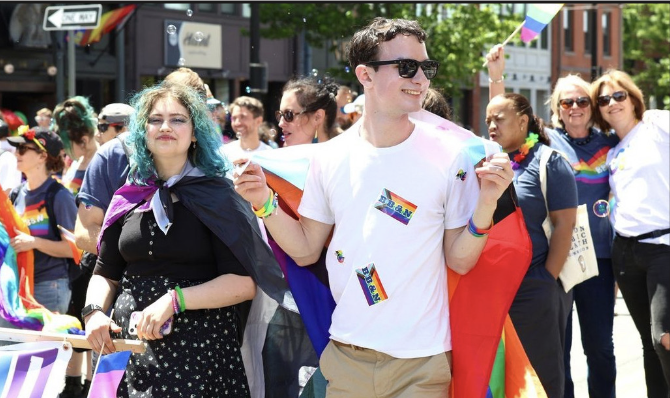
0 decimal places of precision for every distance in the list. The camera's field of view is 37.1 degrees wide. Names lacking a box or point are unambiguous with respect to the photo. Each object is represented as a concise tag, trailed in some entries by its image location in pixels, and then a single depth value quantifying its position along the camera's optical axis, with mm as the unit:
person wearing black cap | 6215
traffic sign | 10406
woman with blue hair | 3701
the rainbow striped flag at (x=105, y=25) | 20500
